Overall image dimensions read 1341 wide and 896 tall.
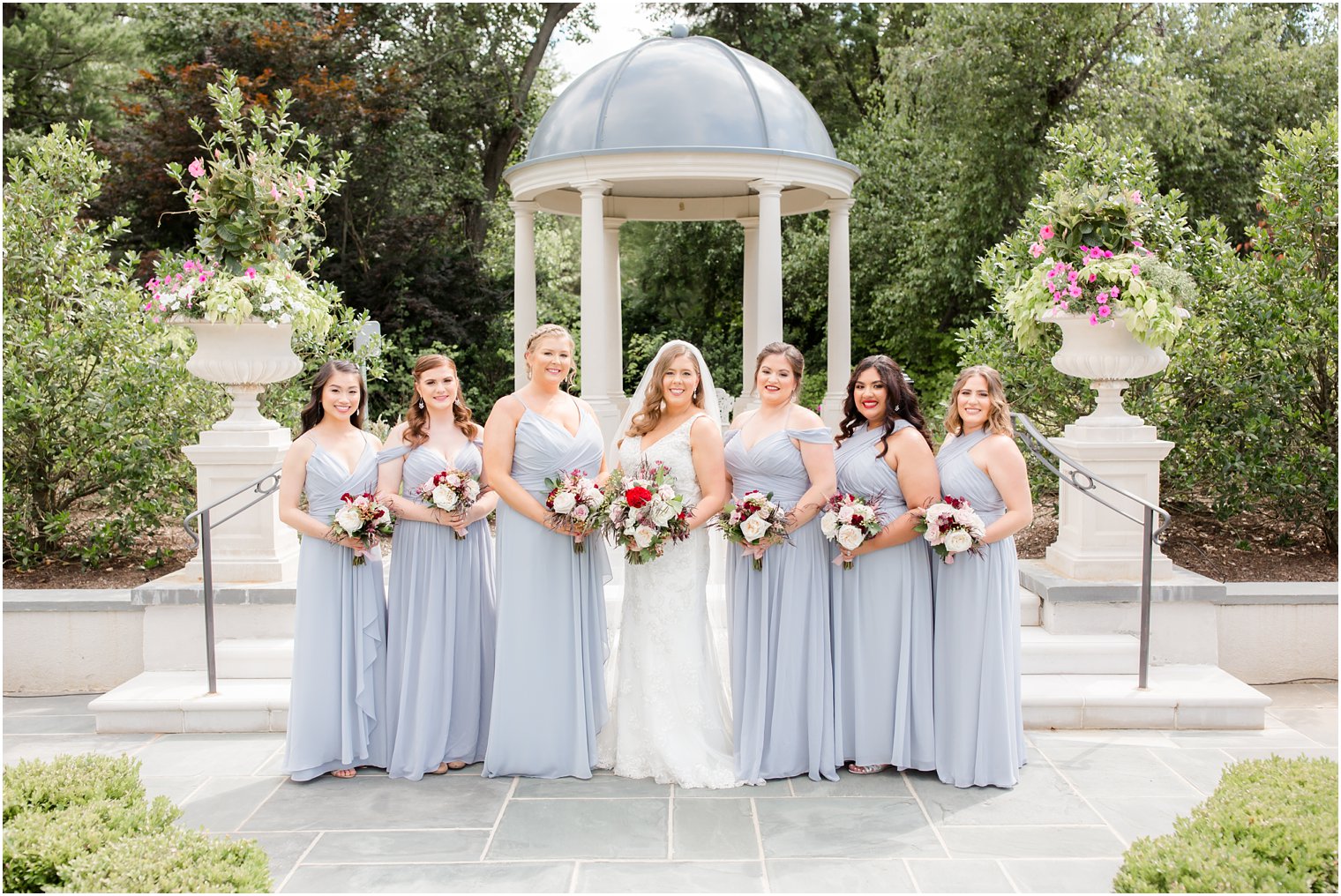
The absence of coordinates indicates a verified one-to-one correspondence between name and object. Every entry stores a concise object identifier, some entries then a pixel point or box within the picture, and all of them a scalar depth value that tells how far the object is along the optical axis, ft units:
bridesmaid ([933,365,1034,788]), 17.02
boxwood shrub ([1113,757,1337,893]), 11.16
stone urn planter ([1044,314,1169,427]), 23.27
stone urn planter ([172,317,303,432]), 22.90
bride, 17.29
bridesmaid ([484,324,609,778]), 17.29
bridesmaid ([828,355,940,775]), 17.26
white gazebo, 33.81
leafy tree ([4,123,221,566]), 26.96
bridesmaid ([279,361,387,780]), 17.56
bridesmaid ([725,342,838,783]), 17.13
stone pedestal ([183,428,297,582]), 22.67
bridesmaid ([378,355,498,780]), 17.69
